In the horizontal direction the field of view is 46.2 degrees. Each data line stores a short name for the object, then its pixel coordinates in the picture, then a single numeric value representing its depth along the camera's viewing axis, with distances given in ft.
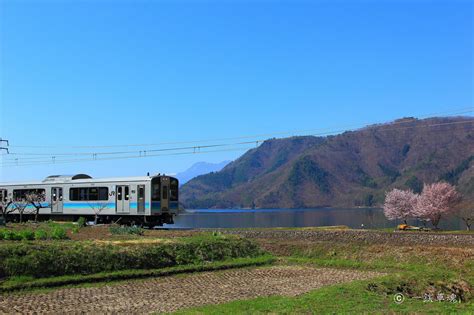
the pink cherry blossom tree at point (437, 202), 154.81
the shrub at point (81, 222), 107.96
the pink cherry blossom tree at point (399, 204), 178.29
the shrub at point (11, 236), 70.44
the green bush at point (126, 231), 88.33
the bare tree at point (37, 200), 130.31
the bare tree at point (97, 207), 120.78
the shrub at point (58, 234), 75.51
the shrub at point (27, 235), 71.56
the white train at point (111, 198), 115.44
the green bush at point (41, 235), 74.52
